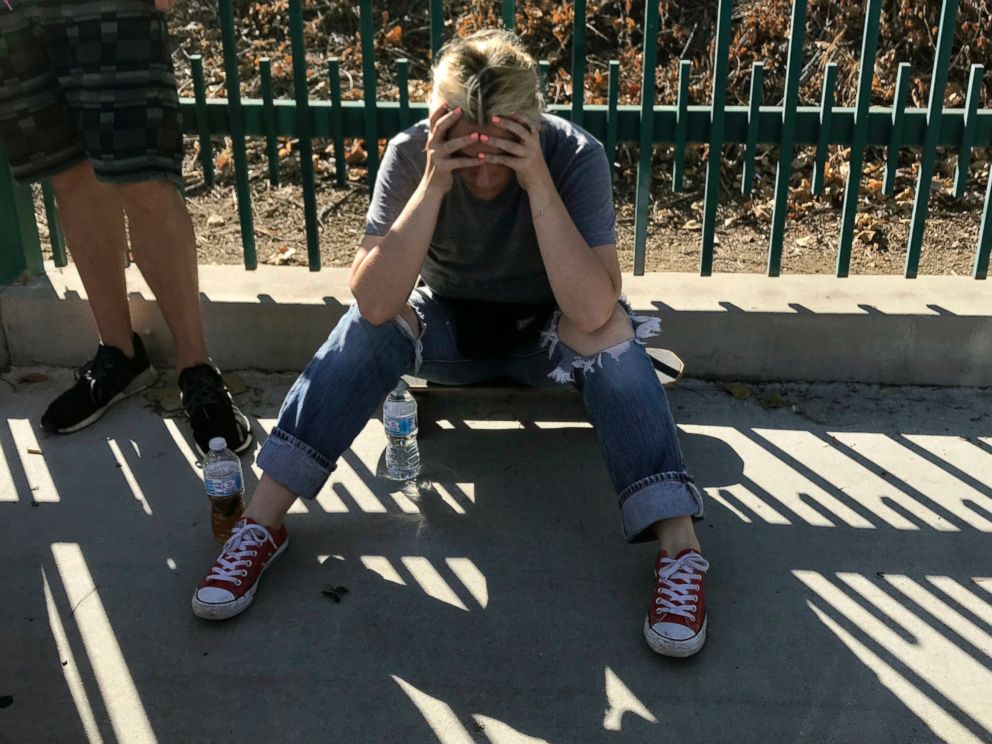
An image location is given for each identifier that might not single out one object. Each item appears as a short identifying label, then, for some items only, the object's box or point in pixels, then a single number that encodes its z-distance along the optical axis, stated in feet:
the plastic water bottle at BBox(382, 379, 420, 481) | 11.44
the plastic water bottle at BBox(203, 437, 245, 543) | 10.07
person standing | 11.12
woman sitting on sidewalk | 9.07
